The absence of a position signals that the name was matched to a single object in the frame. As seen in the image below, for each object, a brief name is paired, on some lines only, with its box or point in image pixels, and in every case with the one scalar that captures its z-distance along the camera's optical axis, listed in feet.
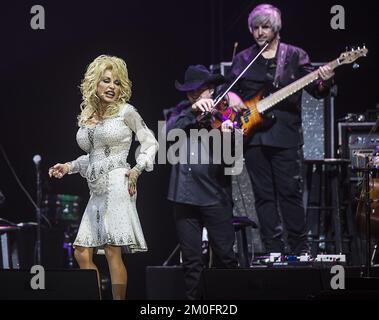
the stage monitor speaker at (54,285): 33.88
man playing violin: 43.45
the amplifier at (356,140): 48.37
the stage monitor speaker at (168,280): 48.19
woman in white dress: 35.91
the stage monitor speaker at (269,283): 34.71
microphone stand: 54.44
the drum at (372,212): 44.84
